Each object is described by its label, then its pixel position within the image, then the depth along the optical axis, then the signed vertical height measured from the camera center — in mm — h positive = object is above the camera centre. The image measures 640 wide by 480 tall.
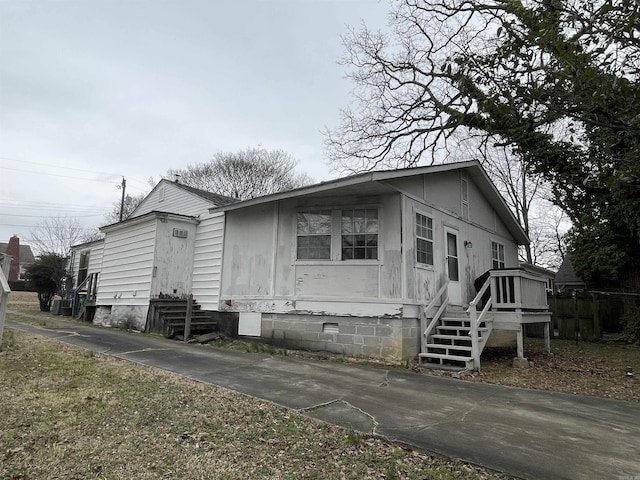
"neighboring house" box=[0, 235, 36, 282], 47406 +4480
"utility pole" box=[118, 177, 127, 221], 28456 +8156
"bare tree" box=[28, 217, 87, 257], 30844 +4143
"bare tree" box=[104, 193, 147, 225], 36928 +8450
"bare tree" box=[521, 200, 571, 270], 32219 +5828
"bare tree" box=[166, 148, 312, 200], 30422 +9992
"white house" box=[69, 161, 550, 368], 8062 +827
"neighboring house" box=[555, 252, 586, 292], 21873 +1660
